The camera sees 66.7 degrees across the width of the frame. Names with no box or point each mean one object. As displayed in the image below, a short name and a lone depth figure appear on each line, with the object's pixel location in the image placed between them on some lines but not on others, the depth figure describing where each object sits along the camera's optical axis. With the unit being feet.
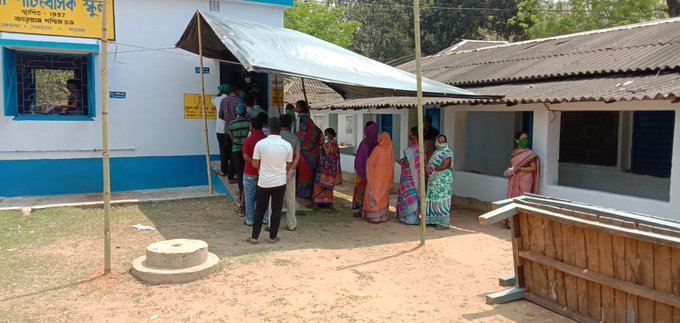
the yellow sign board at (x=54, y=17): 24.85
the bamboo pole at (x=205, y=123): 23.55
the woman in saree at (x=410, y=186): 23.44
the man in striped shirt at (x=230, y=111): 27.09
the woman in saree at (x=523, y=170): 23.99
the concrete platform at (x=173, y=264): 14.98
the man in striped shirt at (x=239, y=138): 24.02
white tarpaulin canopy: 19.83
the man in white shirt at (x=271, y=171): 18.51
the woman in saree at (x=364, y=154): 24.76
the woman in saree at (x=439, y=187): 23.16
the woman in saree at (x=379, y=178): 23.72
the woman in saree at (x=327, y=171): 26.21
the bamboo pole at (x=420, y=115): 18.28
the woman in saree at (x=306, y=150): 25.88
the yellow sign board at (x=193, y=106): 30.48
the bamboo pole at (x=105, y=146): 14.70
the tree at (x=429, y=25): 74.23
